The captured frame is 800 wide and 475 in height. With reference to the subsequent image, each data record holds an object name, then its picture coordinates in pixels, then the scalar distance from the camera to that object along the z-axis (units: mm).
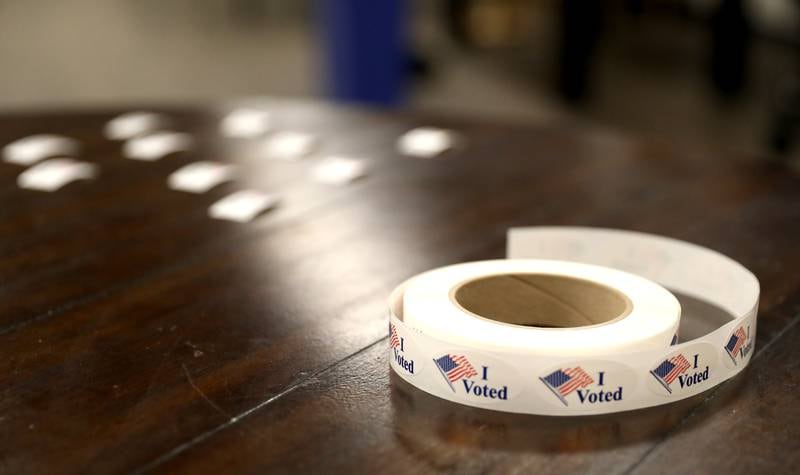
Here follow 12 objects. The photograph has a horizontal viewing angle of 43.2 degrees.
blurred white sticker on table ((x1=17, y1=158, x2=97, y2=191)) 1579
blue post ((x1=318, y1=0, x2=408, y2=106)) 3424
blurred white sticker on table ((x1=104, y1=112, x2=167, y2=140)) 1893
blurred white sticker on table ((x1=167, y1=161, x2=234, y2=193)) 1570
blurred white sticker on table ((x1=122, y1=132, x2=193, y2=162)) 1765
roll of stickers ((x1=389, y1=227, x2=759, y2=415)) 821
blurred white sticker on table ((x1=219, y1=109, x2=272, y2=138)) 1896
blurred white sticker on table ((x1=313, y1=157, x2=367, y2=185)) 1604
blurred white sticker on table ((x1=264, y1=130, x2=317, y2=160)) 1755
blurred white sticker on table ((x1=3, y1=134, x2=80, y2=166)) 1734
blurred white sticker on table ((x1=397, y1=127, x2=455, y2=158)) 1799
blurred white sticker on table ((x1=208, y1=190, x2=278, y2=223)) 1428
